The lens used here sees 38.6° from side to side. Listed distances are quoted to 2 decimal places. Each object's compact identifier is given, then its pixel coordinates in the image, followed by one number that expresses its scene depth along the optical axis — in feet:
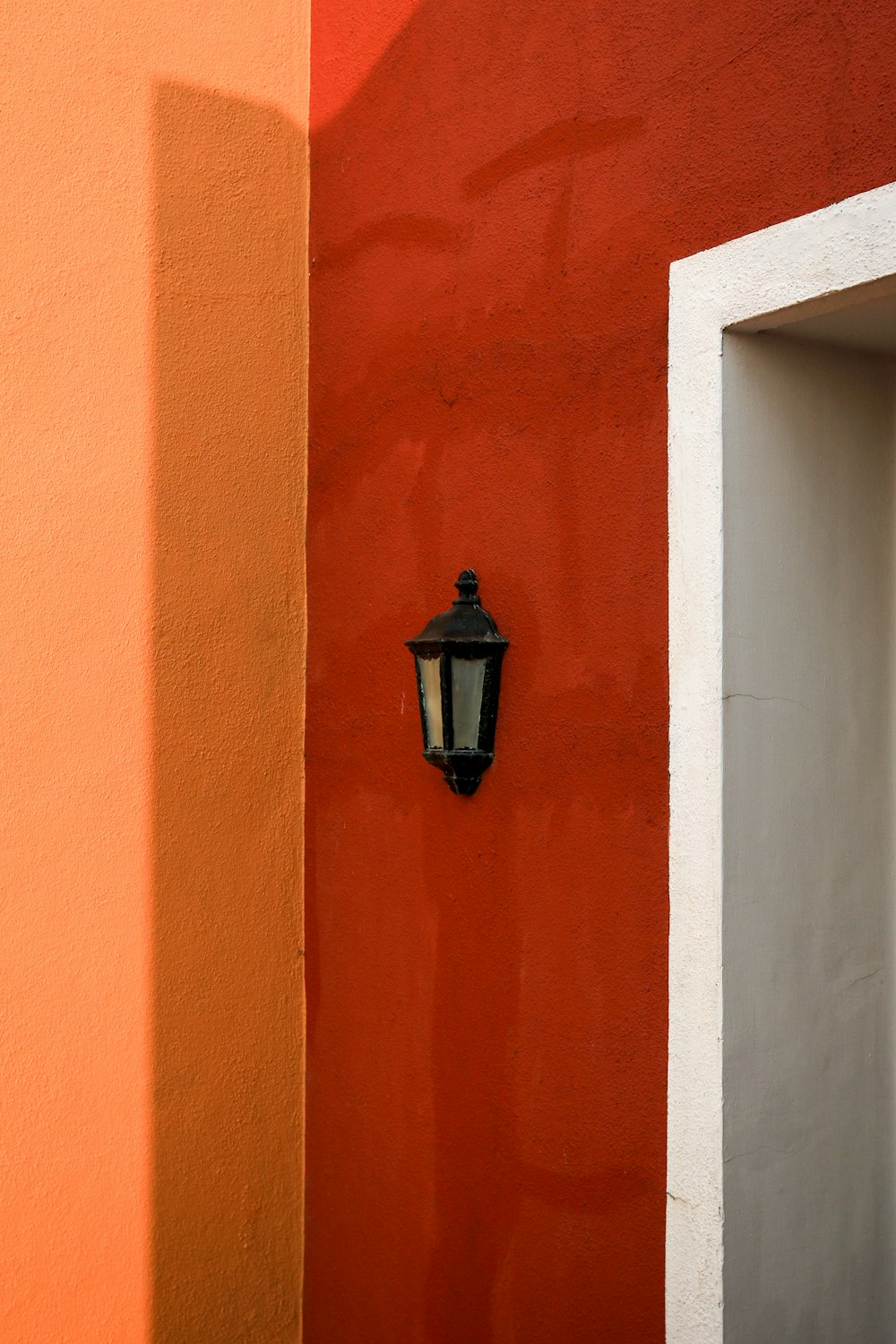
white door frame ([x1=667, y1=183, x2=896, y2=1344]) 6.73
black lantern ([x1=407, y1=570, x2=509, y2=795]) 8.26
